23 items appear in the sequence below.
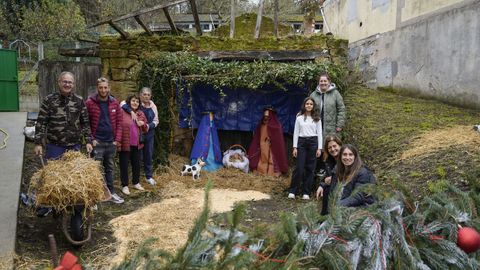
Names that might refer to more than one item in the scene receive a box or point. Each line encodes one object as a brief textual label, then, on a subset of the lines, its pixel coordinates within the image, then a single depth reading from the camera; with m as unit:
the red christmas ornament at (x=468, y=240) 2.78
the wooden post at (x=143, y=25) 7.40
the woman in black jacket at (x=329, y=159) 4.36
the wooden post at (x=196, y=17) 7.31
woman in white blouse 6.36
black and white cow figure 7.60
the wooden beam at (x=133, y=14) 7.19
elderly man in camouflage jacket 4.52
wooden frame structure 7.16
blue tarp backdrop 8.16
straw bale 3.78
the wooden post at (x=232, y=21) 8.48
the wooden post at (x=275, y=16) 8.85
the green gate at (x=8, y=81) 10.48
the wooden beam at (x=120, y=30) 7.32
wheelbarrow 3.97
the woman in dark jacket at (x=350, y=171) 3.79
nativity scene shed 7.54
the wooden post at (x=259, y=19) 8.30
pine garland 2.04
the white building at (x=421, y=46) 6.87
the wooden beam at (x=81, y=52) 8.34
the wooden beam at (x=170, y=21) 7.31
